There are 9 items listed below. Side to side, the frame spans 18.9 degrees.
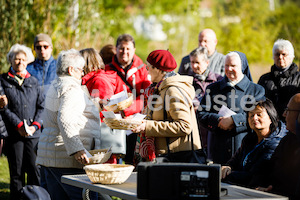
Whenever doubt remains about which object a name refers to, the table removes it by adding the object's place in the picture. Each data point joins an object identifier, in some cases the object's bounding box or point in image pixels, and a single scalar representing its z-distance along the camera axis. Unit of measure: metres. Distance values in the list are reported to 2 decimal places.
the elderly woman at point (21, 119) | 11.07
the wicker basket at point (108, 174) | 6.41
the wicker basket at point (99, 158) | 7.61
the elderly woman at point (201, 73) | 11.09
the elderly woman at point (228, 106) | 9.35
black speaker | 5.55
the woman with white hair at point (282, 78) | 10.45
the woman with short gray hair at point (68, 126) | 7.73
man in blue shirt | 12.55
